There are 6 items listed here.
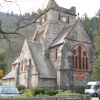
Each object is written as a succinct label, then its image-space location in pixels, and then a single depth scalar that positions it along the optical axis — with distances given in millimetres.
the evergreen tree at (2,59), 68675
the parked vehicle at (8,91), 19766
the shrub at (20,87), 39062
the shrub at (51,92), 26172
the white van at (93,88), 34062
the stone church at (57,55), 37312
